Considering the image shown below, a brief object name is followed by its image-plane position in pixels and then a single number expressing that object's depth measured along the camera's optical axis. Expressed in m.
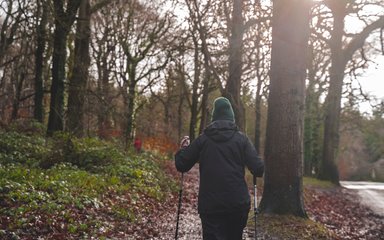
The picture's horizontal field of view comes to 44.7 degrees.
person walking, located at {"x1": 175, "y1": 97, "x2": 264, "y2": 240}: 5.22
